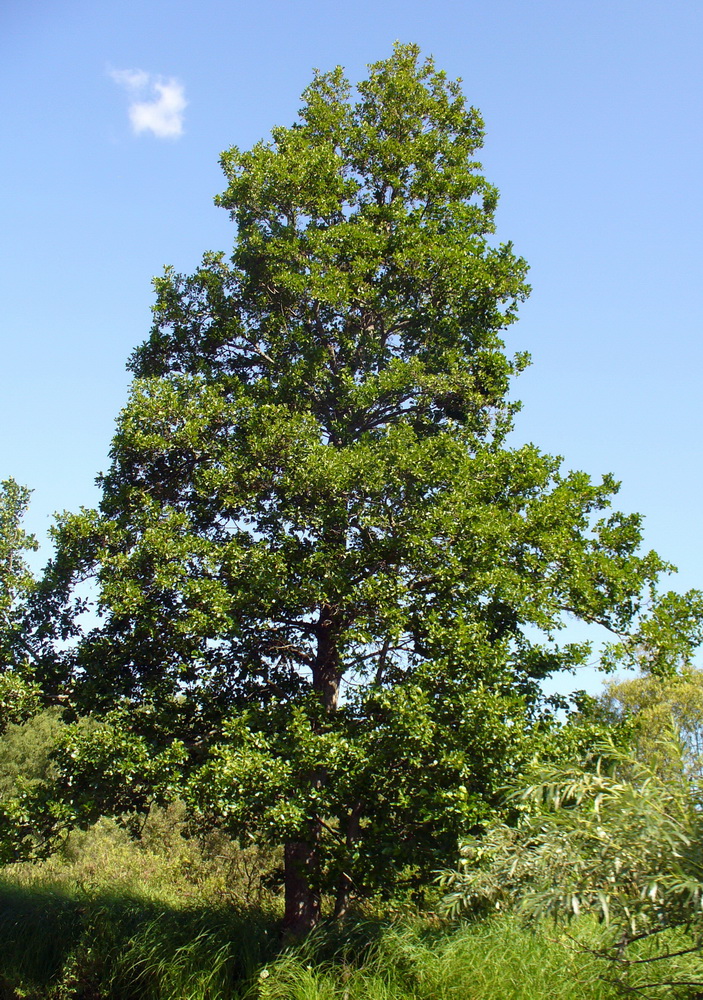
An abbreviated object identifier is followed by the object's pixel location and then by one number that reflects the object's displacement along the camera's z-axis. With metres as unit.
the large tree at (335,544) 10.27
